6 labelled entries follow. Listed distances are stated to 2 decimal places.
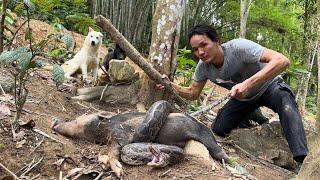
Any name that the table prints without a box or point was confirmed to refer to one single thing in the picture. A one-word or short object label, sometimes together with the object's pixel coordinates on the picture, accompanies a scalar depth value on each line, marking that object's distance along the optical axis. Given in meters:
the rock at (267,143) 3.56
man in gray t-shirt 3.05
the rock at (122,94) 3.65
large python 2.79
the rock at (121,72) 3.67
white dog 4.49
